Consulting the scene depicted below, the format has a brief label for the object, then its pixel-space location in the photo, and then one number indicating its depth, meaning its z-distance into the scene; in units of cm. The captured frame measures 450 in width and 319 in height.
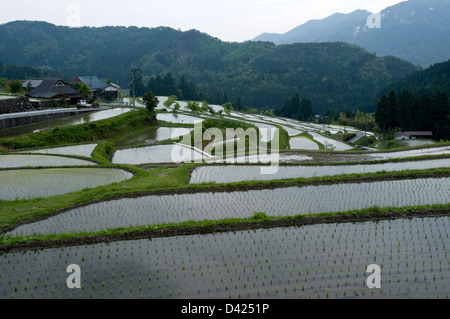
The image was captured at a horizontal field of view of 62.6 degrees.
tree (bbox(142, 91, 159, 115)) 3569
